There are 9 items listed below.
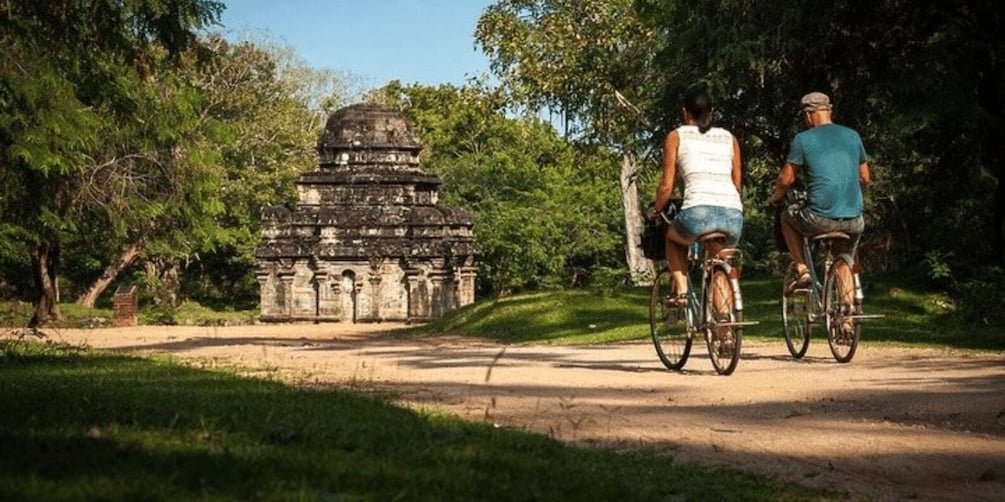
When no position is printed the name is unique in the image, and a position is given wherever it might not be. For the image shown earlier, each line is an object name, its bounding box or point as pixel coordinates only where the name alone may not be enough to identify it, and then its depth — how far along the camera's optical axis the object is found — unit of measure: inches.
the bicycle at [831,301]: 455.8
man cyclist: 453.7
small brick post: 1455.5
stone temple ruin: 1764.3
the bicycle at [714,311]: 419.5
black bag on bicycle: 440.5
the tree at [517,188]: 2138.3
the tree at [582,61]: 1801.1
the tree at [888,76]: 685.3
